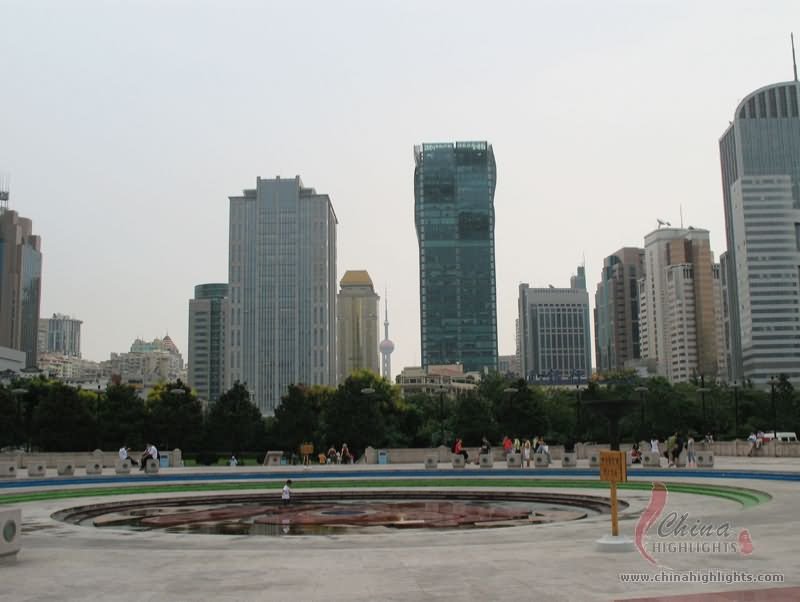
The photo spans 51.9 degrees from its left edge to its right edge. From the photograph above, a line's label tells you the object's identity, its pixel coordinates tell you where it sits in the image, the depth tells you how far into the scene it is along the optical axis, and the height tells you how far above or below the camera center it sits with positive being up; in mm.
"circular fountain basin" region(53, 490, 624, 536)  24562 -3245
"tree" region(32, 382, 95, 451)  67938 -32
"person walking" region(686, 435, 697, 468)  42159 -2368
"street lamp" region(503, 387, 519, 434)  73375 +1186
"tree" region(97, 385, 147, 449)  70688 -46
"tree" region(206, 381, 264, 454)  70375 -398
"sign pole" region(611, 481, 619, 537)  15473 -2038
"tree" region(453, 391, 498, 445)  74438 -590
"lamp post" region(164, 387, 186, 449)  70719 +2322
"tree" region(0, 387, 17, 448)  69500 +277
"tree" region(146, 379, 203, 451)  70125 -163
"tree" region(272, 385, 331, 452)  72625 -422
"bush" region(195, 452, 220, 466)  67500 -3266
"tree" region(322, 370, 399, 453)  70688 -228
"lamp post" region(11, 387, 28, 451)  67000 +1348
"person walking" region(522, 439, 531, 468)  46406 -2242
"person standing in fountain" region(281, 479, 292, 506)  30139 -2789
